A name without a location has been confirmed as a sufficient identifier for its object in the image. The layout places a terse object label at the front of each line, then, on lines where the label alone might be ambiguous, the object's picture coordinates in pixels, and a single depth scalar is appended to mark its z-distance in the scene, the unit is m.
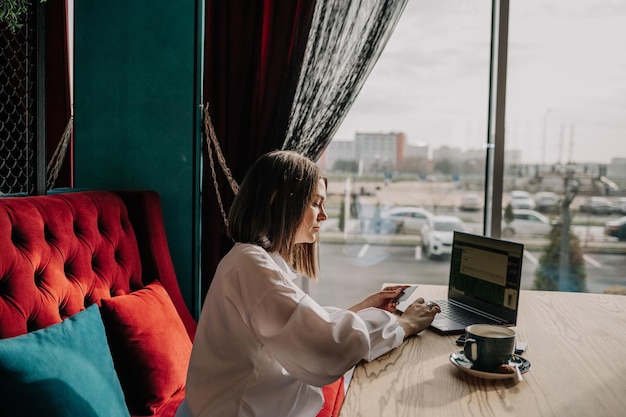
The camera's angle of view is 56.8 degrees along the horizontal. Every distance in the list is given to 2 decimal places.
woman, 1.16
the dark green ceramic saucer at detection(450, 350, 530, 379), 1.10
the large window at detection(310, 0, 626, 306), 2.52
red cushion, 1.67
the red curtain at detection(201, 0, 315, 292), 2.55
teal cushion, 1.17
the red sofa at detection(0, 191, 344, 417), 1.25
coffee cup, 1.11
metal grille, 2.70
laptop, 1.55
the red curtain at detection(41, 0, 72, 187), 2.68
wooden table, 0.99
